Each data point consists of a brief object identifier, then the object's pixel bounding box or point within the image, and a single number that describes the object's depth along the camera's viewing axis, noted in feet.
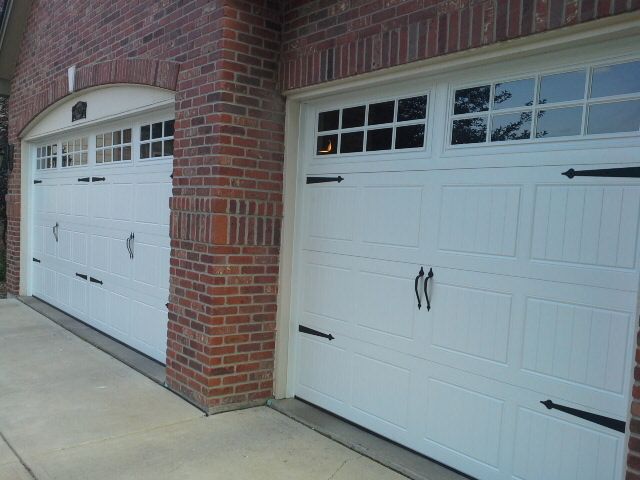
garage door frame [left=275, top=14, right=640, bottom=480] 8.63
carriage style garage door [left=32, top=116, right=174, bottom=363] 18.02
